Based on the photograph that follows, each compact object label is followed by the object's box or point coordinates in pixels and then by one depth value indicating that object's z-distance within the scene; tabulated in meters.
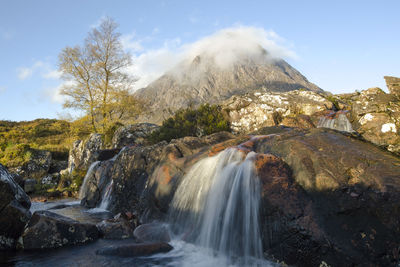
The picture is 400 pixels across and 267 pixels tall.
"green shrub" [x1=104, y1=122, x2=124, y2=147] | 19.27
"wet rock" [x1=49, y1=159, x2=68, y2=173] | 20.69
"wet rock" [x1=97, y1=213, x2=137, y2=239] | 6.48
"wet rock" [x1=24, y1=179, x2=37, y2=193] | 15.42
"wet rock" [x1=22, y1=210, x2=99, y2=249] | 5.64
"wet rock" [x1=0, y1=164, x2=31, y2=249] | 5.55
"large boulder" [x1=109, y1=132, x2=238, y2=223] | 7.21
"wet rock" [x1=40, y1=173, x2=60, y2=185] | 17.22
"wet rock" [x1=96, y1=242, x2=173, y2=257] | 5.21
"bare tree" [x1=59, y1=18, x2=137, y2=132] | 22.48
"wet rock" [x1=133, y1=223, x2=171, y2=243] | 5.99
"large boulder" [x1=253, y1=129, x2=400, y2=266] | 3.87
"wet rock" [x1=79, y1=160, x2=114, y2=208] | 11.34
